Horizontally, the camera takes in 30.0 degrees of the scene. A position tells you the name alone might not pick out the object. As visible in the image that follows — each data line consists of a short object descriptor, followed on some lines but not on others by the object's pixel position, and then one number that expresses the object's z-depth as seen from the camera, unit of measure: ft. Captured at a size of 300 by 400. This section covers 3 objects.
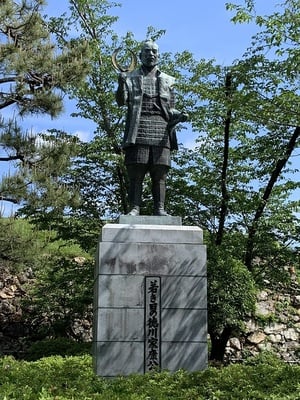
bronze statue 23.75
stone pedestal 20.74
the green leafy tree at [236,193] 31.48
